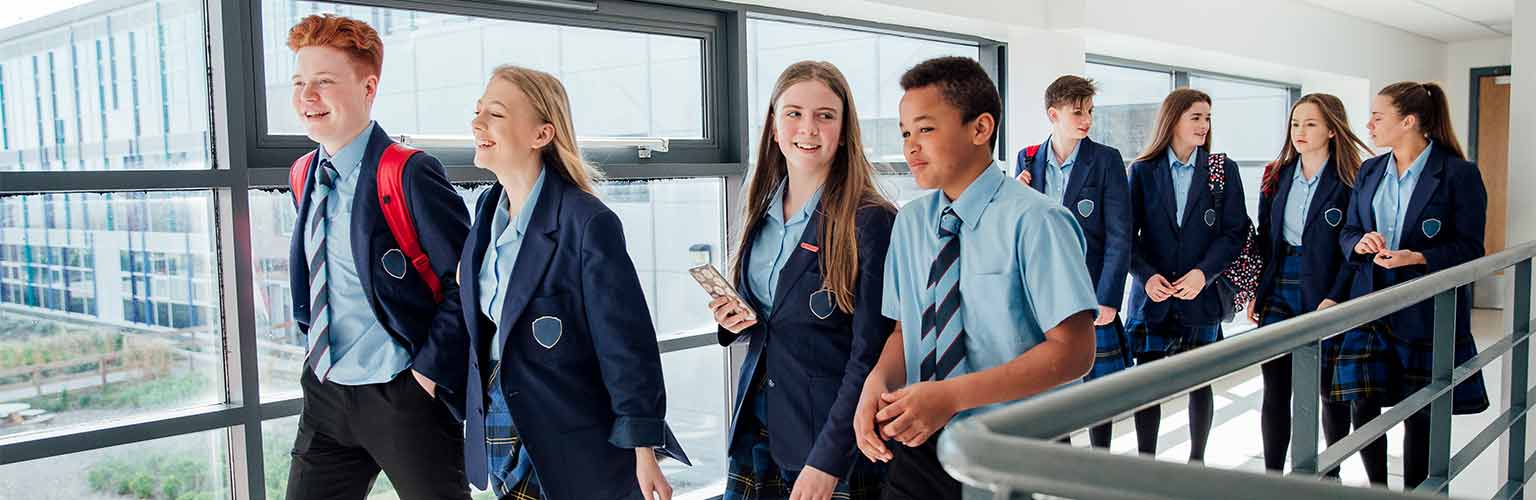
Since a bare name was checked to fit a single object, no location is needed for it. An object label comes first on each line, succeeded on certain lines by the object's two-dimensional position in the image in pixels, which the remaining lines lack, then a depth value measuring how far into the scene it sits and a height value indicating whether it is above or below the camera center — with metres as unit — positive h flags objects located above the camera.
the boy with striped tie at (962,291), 1.71 -0.17
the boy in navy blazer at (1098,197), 3.78 -0.06
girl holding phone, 2.12 -0.20
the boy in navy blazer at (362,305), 2.35 -0.23
